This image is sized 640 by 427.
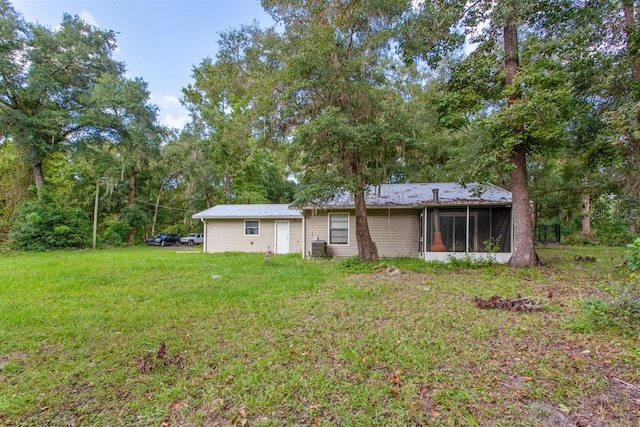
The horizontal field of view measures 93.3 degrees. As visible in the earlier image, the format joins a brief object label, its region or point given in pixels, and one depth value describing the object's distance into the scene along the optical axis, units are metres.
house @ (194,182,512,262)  9.65
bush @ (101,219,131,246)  19.39
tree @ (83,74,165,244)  16.69
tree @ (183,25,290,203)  9.05
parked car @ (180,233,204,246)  23.44
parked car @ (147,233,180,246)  22.38
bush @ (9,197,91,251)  14.93
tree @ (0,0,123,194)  15.45
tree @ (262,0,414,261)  7.95
